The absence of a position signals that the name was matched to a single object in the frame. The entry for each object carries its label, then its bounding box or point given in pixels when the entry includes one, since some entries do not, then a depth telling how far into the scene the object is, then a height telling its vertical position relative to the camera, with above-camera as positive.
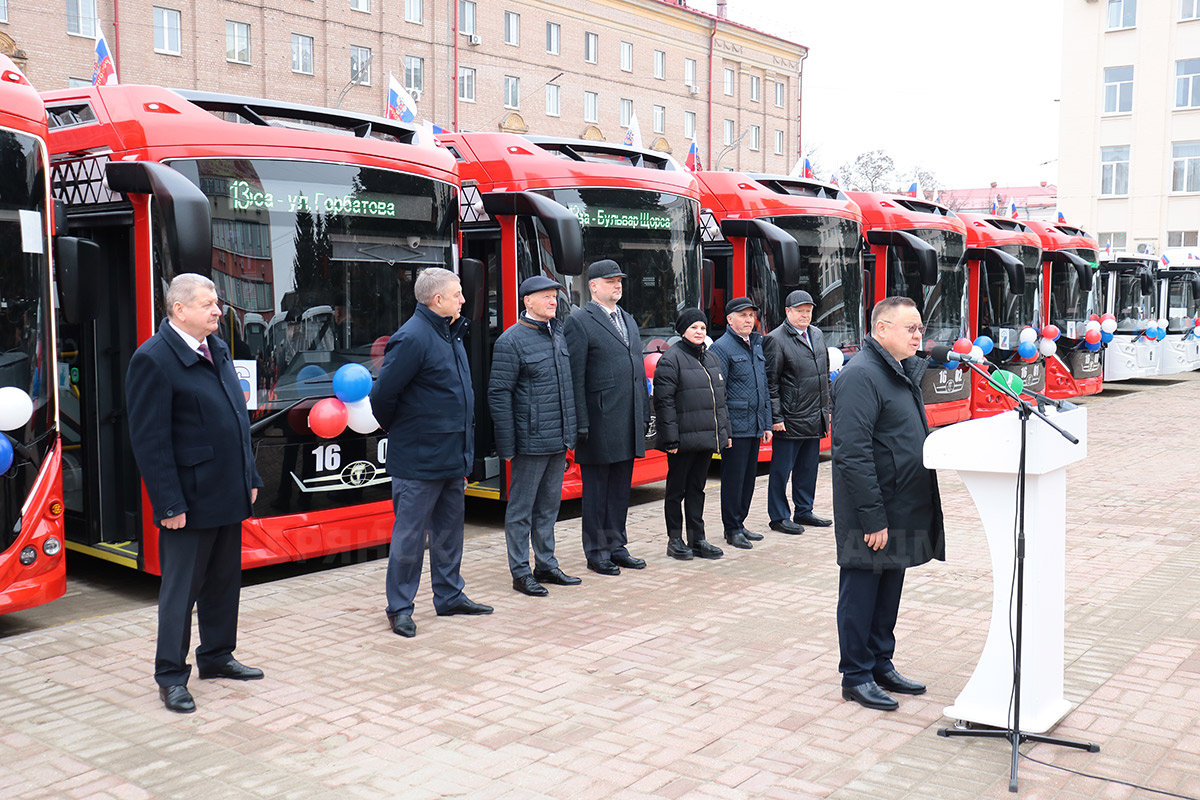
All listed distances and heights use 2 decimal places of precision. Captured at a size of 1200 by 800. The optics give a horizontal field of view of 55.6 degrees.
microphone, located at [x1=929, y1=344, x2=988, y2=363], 4.31 -0.18
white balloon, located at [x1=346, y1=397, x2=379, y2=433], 7.16 -0.70
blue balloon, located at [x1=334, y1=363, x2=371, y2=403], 7.06 -0.48
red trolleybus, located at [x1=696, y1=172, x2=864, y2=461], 11.42 +0.64
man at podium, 4.77 -0.73
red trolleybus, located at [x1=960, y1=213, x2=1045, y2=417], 16.08 +0.24
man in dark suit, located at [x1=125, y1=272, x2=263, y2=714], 4.91 -0.63
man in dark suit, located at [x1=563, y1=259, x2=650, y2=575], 7.35 -0.60
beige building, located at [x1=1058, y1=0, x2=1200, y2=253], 43.62 +7.35
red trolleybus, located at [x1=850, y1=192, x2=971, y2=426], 14.26 +0.50
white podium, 4.45 -0.95
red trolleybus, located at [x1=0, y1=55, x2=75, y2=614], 5.85 -0.33
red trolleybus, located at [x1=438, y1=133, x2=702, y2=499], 8.74 +0.63
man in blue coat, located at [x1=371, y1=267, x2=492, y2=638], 6.11 -0.61
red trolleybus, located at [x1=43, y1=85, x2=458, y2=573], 6.62 +0.16
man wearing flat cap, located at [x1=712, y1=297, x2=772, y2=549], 8.51 -0.72
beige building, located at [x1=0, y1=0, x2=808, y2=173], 31.73 +8.79
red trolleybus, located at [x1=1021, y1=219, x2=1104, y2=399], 19.06 -0.03
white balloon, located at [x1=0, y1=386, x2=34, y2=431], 5.74 -0.52
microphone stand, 4.30 -1.28
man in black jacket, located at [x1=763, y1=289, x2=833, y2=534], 9.01 -0.68
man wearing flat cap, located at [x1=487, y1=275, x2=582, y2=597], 6.86 -0.63
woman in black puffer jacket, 7.88 -0.79
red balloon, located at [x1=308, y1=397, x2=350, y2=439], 7.00 -0.69
